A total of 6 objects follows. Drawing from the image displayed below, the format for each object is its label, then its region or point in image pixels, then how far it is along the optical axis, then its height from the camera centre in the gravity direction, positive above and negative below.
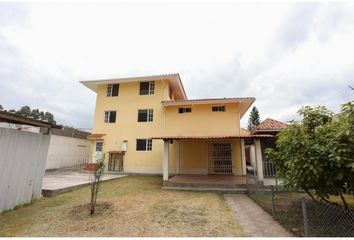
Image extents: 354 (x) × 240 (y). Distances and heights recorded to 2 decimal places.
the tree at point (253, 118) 43.59 +9.90
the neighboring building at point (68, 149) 15.64 +0.62
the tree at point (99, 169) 5.66 -0.40
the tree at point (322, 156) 3.59 +0.08
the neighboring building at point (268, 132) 11.48 +1.82
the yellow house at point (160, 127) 13.88 +2.51
